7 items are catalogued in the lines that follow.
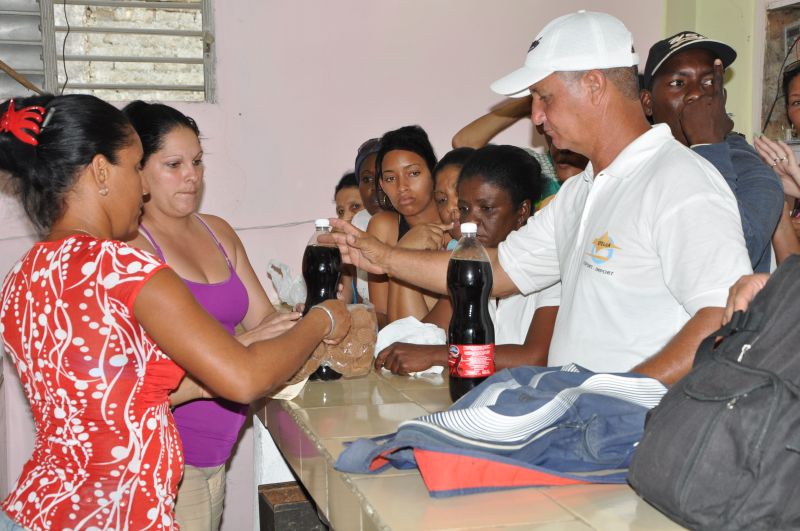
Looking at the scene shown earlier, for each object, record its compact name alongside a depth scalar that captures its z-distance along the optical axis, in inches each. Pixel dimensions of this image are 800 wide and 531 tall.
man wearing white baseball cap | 65.7
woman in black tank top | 137.1
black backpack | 39.0
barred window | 163.2
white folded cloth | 98.3
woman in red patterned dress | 60.1
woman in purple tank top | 89.8
